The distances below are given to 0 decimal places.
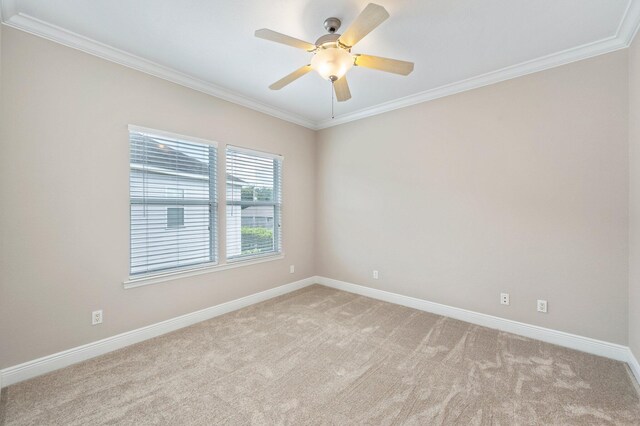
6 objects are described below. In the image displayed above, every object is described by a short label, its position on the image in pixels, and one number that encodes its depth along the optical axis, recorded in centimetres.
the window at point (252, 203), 349
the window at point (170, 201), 269
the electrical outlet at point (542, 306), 265
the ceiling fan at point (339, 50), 166
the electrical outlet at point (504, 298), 286
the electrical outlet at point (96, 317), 241
